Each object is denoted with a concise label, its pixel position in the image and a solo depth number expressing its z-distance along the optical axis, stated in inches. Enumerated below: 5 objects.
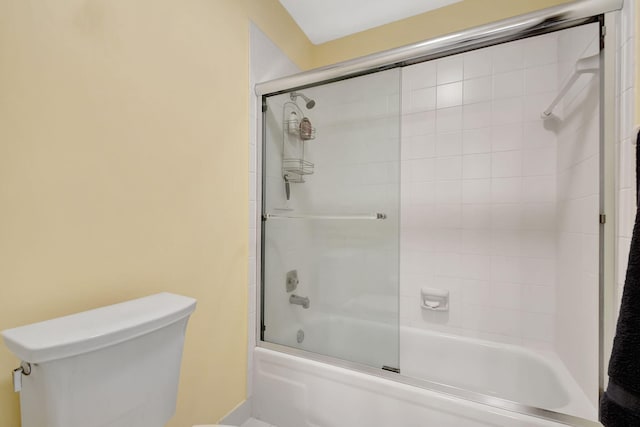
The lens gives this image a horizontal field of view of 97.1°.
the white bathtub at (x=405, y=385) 44.9
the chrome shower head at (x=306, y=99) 60.7
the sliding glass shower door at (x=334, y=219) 53.9
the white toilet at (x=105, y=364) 24.2
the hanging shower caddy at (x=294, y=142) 62.2
